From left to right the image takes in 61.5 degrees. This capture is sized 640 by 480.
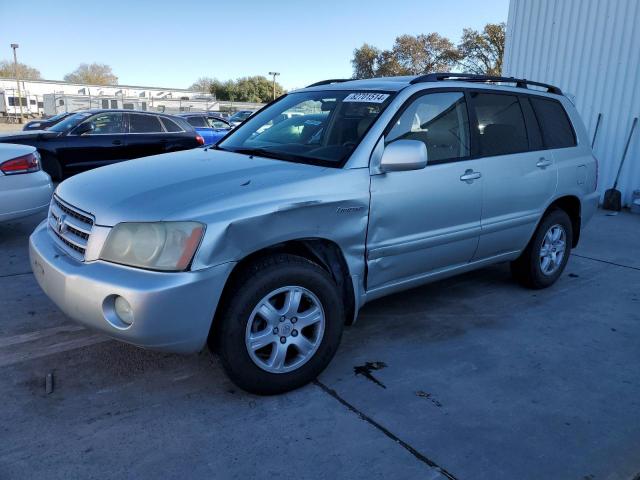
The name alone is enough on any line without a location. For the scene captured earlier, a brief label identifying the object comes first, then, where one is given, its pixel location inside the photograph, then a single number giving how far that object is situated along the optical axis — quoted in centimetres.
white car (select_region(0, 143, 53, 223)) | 531
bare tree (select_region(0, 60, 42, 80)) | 7369
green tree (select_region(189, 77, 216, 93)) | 8106
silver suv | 257
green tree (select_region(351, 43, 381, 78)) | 5303
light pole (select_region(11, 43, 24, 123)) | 4294
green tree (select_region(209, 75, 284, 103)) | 7375
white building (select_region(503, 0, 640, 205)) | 919
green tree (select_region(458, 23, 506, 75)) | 4178
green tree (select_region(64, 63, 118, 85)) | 8019
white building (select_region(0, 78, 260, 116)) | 3591
